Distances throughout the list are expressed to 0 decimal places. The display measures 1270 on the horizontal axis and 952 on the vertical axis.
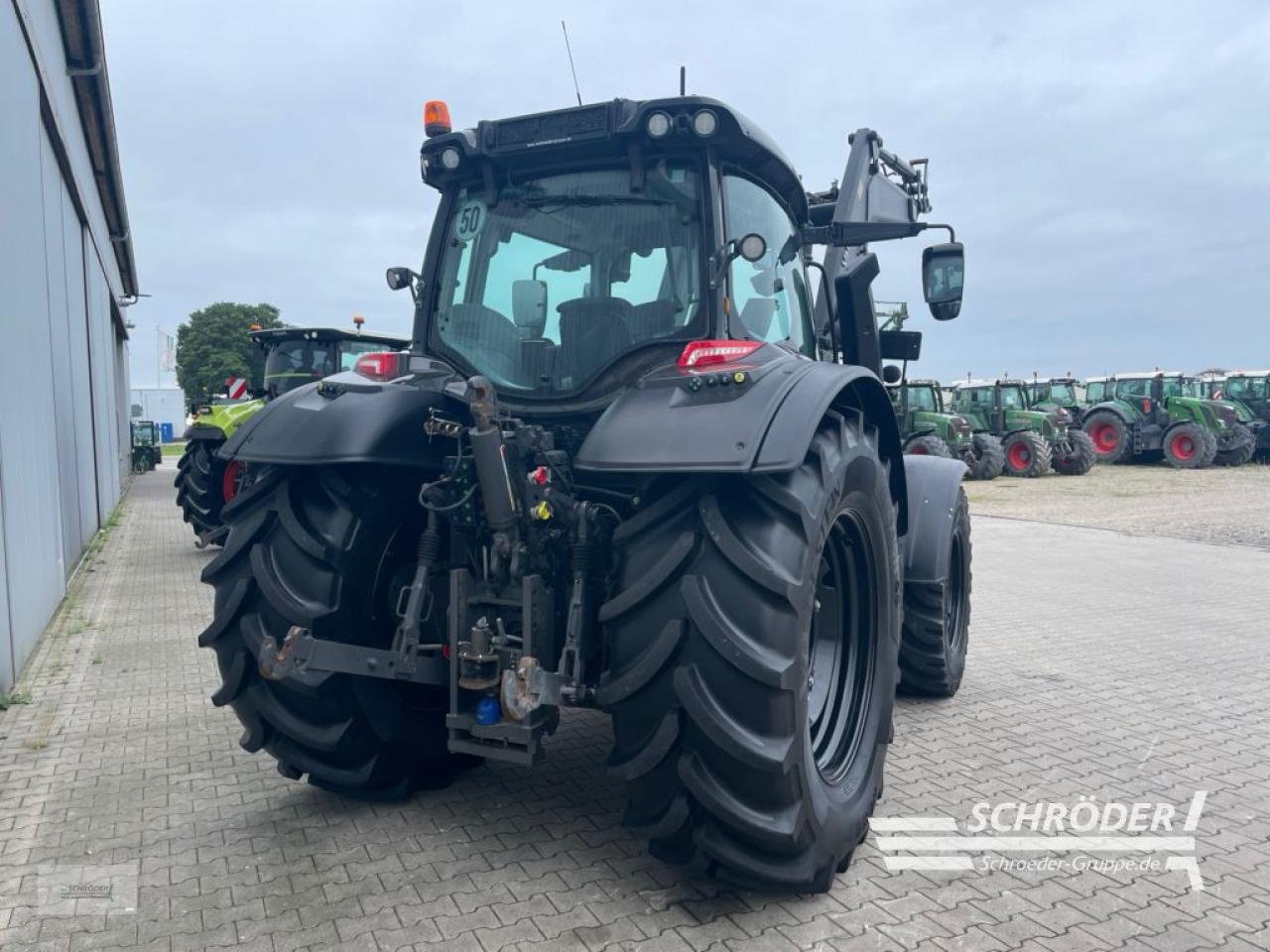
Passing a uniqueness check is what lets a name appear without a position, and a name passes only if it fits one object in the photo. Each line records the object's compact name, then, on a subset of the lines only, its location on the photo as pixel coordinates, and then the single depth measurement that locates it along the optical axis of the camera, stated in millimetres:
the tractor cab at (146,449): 25938
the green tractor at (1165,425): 23828
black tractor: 2564
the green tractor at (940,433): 19891
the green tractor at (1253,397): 25266
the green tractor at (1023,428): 22703
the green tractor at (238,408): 10367
